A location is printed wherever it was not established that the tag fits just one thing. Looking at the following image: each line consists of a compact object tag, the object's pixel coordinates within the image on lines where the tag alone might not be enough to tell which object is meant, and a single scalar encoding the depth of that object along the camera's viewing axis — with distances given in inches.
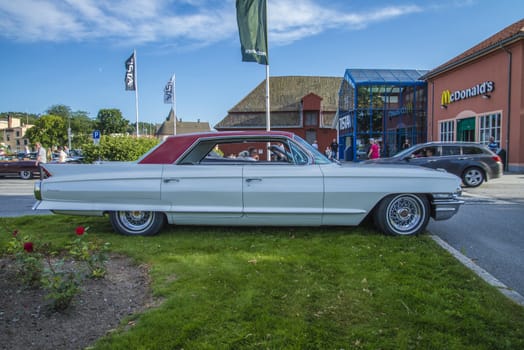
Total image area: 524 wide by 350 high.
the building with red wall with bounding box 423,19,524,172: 731.4
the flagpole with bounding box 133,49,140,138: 1021.0
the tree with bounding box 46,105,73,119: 4171.3
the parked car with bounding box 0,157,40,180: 743.1
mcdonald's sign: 807.7
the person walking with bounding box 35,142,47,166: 642.8
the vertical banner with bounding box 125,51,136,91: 981.7
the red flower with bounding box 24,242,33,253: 117.9
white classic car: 201.2
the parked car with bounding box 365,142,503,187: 488.1
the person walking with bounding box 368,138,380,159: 670.5
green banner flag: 520.4
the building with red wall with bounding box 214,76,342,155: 1681.8
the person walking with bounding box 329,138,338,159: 1085.8
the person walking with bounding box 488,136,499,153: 729.6
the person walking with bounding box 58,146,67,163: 770.1
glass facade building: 1077.8
